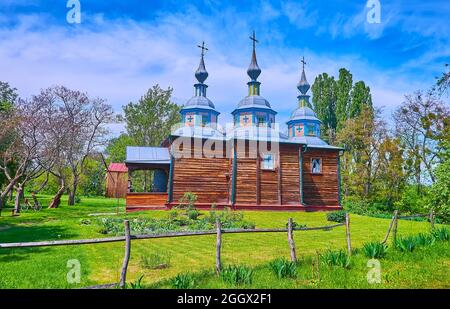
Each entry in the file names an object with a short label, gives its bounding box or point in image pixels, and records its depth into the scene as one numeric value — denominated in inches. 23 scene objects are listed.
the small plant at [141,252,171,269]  371.9
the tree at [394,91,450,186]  1239.5
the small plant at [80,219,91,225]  719.7
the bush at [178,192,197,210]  922.7
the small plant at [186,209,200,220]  796.6
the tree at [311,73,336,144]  1819.6
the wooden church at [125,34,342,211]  985.5
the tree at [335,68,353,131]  1722.4
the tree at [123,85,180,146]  1797.5
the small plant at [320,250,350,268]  334.6
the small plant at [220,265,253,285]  284.7
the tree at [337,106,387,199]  1398.9
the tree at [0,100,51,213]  957.8
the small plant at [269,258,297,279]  306.0
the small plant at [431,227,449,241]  447.8
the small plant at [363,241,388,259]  369.4
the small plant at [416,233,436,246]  419.7
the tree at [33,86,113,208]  1157.1
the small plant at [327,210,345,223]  847.7
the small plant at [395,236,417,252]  390.9
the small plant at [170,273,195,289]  270.7
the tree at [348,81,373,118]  1686.8
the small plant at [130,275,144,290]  258.1
